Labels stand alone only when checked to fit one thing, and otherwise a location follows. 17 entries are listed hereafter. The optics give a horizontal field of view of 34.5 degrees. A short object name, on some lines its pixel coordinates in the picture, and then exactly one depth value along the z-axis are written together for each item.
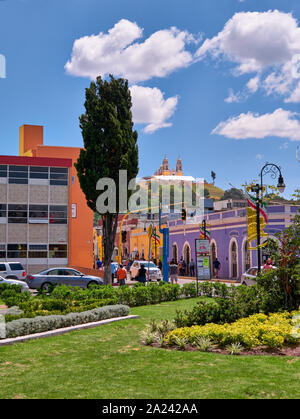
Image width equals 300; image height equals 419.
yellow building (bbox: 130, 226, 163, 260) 61.66
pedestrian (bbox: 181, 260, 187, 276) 45.88
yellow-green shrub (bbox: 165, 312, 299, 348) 9.11
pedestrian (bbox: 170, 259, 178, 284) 28.09
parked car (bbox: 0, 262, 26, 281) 26.25
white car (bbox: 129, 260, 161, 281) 34.59
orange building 36.09
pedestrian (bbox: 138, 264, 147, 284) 24.81
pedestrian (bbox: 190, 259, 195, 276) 42.33
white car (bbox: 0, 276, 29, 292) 20.93
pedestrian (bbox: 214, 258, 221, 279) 40.78
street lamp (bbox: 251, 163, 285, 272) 22.80
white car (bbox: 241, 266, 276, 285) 23.18
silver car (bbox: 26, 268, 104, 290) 24.80
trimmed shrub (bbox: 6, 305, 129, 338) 10.75
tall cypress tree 24.64
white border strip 10.16
